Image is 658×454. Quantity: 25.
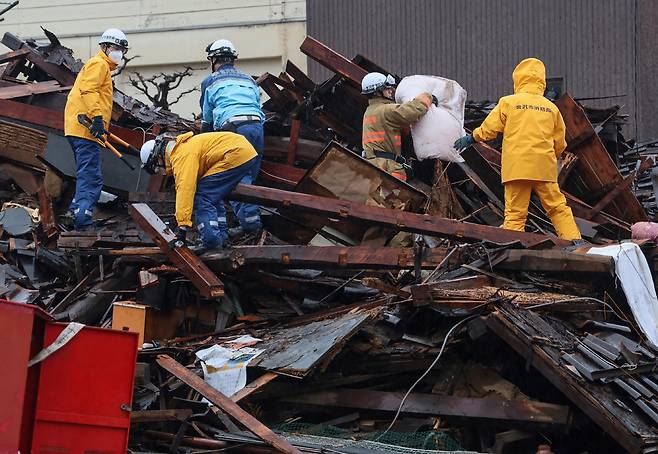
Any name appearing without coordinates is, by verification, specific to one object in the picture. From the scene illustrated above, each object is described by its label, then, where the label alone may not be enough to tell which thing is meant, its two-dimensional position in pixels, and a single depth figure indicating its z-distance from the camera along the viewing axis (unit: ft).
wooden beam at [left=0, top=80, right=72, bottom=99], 79.25
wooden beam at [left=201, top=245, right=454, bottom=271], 55.67
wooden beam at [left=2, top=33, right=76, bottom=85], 82.12
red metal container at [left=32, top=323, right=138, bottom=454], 38.11
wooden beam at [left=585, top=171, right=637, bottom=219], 69.92
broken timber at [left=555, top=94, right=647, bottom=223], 71.15
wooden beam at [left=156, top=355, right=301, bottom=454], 43.16
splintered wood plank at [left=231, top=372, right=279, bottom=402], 47.93
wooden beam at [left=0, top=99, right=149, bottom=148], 76.74
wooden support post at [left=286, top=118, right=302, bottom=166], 75.82
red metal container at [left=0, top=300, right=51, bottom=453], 35.14
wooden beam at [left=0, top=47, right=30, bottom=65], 84.79
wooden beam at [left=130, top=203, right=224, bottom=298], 55.67
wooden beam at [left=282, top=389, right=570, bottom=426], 45.75
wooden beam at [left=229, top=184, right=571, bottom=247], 57.98
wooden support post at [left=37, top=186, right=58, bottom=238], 71.13
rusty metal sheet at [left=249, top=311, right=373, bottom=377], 48.11
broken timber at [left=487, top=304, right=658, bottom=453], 42.91
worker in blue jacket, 67.97
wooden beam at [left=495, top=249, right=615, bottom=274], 52.75
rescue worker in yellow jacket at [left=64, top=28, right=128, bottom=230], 69.67
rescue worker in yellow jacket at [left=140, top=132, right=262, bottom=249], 58.85
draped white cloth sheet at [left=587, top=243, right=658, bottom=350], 52.65
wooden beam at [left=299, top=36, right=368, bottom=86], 74.69
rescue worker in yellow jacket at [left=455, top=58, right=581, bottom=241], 62.44
